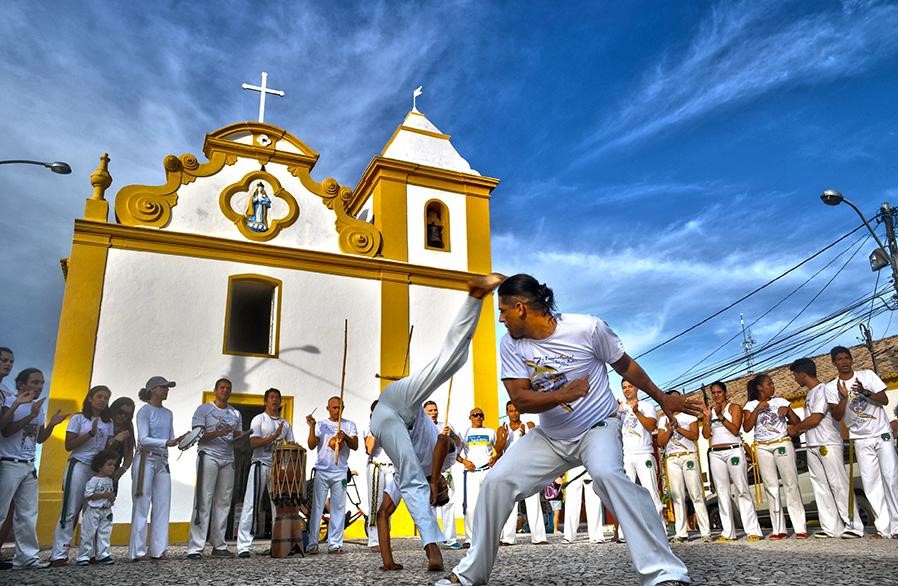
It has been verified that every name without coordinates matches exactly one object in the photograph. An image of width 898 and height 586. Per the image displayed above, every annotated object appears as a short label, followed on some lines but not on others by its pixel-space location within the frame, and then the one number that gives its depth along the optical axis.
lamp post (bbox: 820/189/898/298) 14.56
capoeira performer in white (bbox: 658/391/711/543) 9.15
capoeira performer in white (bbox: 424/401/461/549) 9.43
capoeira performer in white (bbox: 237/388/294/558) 8.68
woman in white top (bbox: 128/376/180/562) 8.03
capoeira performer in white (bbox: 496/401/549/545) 9.73
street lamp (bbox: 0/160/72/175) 12.61
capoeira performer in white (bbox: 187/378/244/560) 8.27
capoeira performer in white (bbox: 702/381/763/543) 8.79
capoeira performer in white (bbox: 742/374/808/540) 8.61
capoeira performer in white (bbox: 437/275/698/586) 3.81
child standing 7.56
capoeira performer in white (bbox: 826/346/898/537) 7.98
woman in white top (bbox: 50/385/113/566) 7.59
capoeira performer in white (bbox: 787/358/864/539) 8.38
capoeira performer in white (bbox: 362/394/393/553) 9.40
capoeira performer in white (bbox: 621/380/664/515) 9.27
